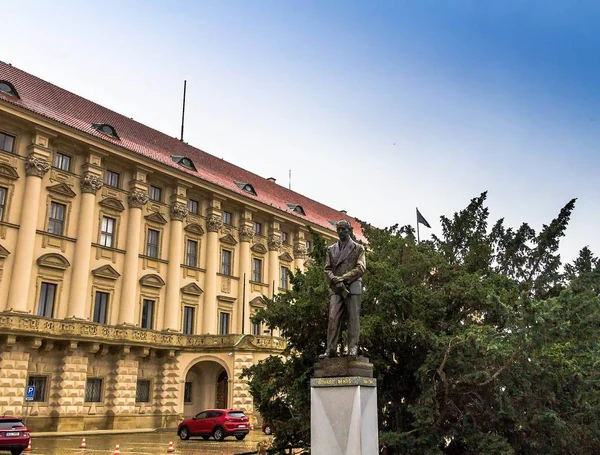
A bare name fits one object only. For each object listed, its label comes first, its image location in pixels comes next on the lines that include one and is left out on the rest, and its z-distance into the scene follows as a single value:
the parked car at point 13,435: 20.39
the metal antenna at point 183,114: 54.92
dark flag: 29.38
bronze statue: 10.91
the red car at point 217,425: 28.52
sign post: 28.53
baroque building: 30.73
